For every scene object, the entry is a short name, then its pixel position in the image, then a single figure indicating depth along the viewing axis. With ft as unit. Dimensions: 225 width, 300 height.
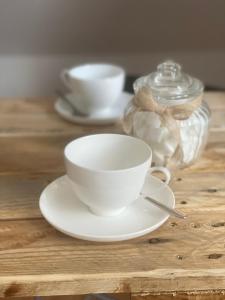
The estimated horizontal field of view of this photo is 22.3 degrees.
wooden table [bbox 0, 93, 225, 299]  2.20
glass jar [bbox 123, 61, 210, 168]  2.98
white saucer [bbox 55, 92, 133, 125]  3.71
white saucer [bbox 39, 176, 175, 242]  2.39
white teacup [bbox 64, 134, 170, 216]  2.35
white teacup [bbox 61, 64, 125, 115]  3.78
